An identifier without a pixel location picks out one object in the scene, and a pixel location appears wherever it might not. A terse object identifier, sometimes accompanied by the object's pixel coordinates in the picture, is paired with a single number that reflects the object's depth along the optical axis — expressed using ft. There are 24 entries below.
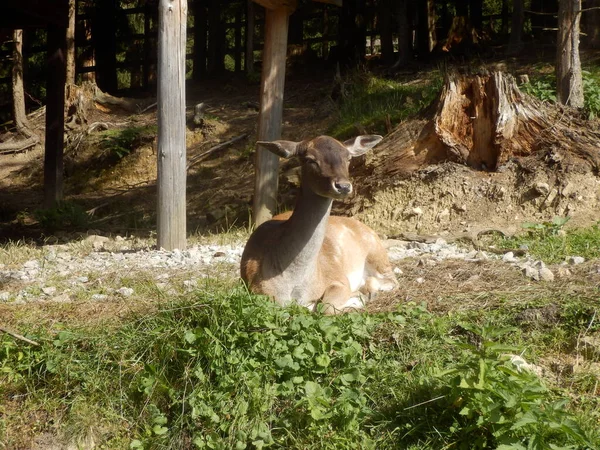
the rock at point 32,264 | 30.58
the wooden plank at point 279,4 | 35.70
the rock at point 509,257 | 27.99
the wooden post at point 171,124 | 32.83
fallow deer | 23.52
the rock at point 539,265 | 25.59
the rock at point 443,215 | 35.42
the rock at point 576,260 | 26.79
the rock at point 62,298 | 25.22
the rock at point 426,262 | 28.36
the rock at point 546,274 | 24.34
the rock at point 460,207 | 35.35
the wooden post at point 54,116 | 45.14
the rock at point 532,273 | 24.68
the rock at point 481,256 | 28.71
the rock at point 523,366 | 18.79
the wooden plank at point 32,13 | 41.86
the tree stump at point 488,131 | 35.47
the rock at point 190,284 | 25.18
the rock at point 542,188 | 34.50
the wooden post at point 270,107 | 36.83
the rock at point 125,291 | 25.74
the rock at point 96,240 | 35.31
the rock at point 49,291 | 26.48
